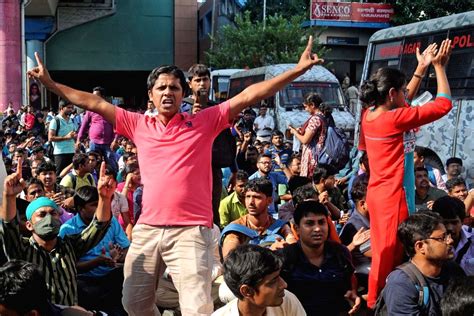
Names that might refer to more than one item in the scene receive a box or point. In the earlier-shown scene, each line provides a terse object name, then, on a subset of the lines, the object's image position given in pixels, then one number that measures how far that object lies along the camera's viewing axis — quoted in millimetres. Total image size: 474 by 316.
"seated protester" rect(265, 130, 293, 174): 9445
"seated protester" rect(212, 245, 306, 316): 3141
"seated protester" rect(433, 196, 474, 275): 4543
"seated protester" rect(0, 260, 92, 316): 2693
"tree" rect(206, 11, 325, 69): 26906
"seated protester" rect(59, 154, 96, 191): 7129
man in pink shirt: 3457
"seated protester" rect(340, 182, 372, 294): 4691
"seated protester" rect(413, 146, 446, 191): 6762
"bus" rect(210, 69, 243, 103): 22672
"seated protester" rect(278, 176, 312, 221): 5863
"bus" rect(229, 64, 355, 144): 16094
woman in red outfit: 3922
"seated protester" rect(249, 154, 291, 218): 7398
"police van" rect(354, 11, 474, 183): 9539
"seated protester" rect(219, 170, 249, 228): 6125
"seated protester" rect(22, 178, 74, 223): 5820
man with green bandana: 3789
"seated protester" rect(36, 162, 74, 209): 6330
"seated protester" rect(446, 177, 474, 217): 6008
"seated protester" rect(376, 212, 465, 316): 3447
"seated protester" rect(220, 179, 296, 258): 4781
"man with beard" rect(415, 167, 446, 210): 5887
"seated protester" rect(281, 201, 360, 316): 4188
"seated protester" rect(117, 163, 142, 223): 6520
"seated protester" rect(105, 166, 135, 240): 6129
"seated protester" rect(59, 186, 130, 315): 4773
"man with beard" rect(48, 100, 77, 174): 9562
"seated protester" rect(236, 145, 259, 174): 9008
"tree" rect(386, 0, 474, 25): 25250
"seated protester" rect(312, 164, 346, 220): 6766
